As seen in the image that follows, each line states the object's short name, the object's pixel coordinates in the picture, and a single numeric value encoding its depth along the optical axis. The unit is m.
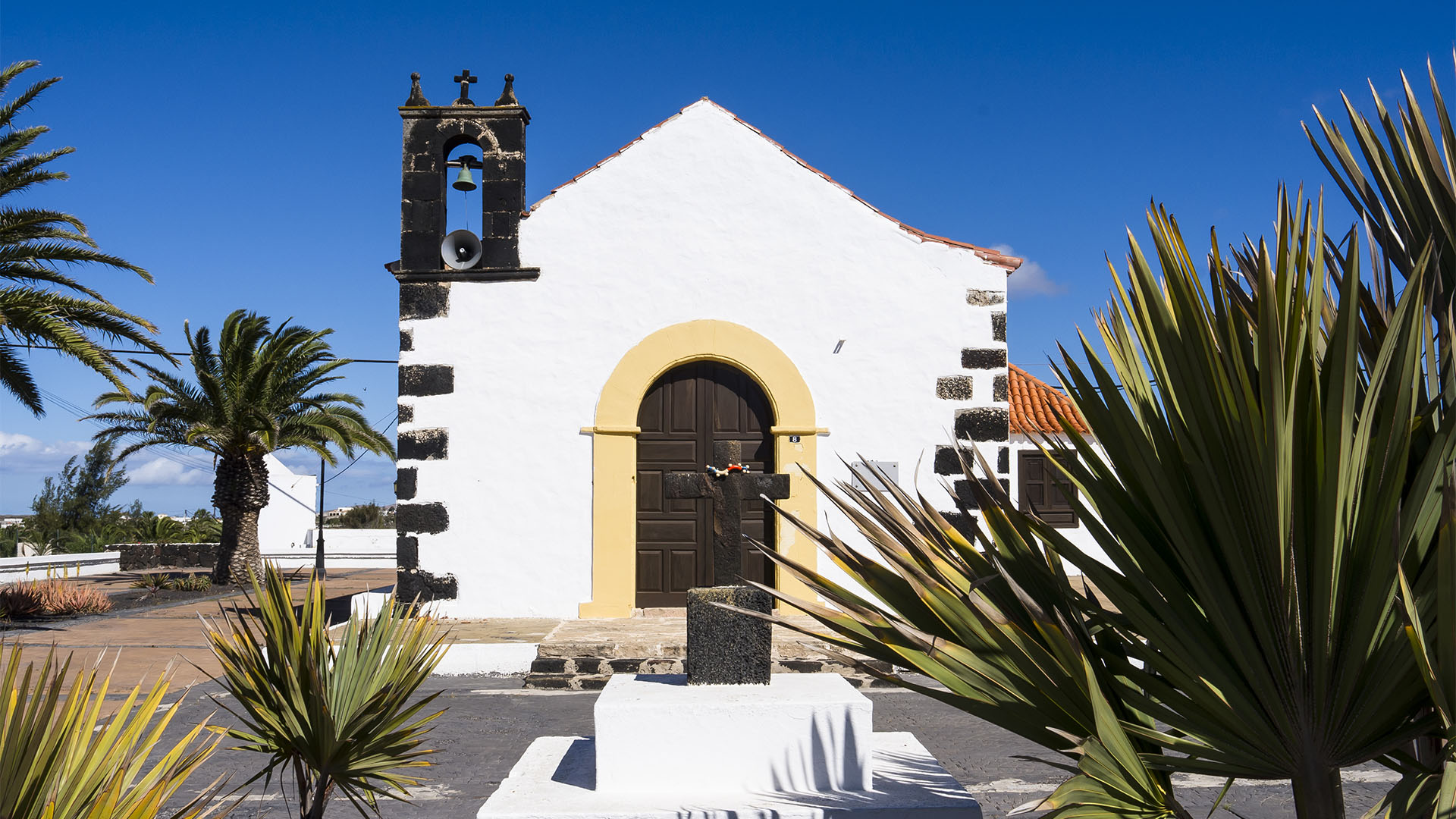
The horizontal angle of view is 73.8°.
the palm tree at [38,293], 12.14
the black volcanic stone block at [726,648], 4.51
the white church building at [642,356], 9.30
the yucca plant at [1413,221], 1.84
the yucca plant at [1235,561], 1.85
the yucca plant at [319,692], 3.20
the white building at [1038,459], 14.47
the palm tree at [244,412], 18.34
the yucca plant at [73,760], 1.93
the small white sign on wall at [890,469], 9.29
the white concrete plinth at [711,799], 3.73
